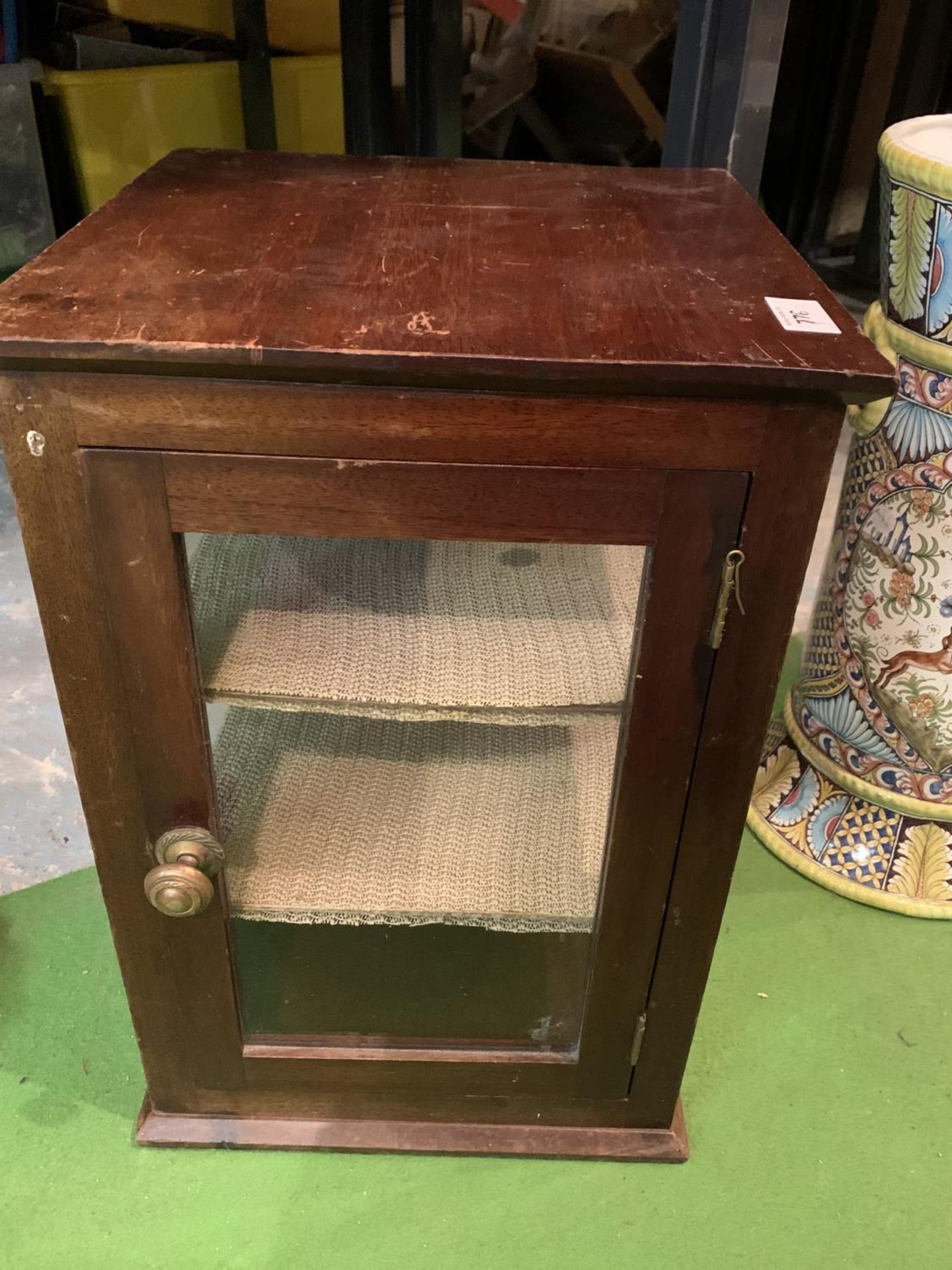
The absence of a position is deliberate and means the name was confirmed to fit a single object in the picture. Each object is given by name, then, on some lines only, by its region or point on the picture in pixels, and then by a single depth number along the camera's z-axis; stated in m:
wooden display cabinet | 0.60
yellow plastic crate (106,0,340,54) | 1.82
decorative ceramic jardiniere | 0.98
